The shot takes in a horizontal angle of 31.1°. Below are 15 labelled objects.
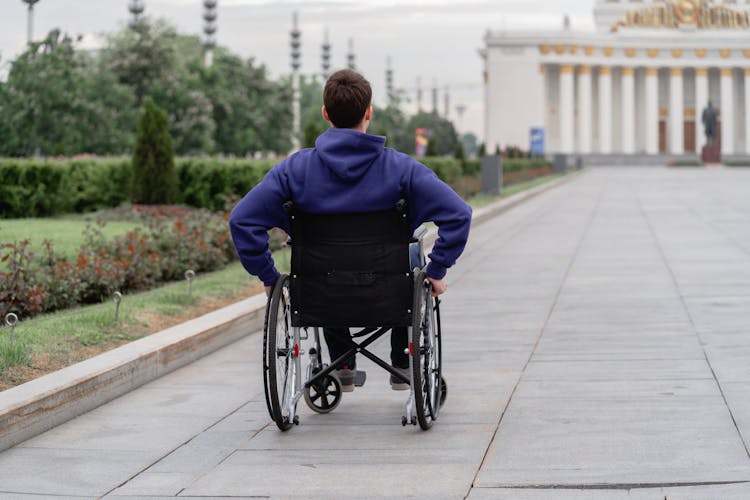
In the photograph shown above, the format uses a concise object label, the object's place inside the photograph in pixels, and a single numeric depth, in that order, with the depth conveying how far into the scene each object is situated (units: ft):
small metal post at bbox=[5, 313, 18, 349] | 25.91
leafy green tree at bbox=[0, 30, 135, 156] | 132.98
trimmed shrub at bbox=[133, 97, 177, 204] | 83.30
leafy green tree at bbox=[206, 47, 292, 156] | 222.69
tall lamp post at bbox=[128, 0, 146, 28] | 171.73
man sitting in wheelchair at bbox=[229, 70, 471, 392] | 20.53
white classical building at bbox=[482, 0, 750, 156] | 433.89
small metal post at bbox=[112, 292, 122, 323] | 31.01
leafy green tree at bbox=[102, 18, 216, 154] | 190.39
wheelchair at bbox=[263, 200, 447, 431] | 20.57
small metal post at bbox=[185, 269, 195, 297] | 37.35
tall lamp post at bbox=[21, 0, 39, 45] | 140.36
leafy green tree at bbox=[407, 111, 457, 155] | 440.04
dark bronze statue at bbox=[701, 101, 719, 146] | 342.03
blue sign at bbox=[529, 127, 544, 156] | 308.19
